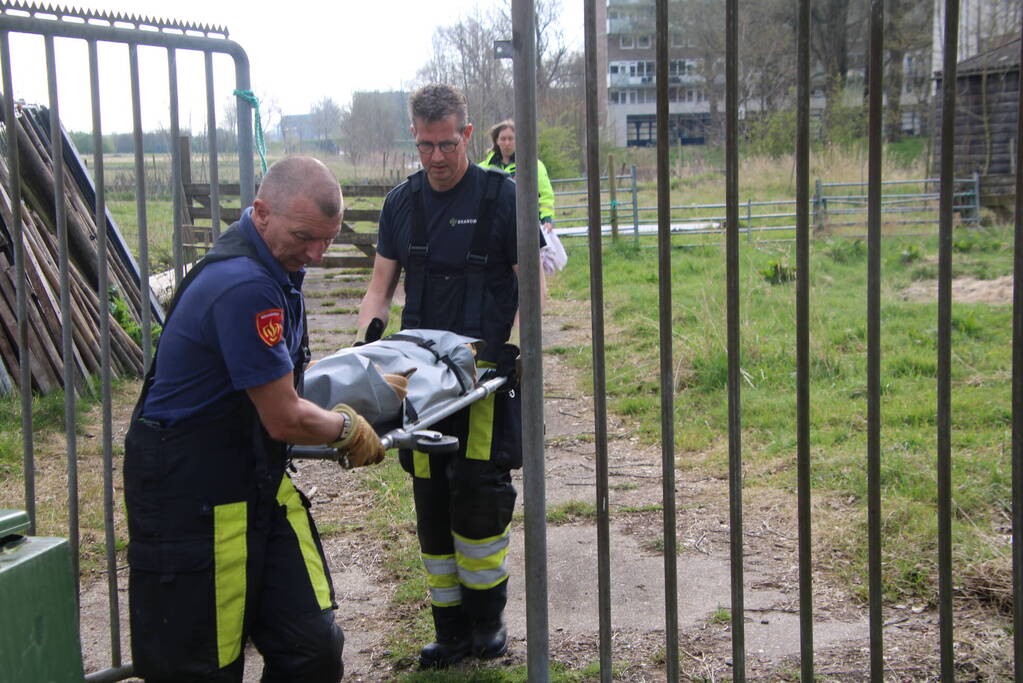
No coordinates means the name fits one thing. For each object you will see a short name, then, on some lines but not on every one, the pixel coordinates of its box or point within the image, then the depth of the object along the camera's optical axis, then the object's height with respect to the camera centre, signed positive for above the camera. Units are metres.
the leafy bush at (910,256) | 13.52 -0.48
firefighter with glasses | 3.65 -0.35
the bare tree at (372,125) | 27.27 +3.02
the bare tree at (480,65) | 23.12 +4.13
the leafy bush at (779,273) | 11.34 -0.55
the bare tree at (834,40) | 23.38 +5.11
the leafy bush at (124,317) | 8.56 -0.64
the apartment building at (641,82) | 36.75 +6.89
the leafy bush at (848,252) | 13.92 -0.41
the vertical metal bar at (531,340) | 2.65 -0.30
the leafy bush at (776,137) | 24.33 +2.13
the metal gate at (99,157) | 2.96 +0.26
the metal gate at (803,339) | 2.41 -0.29
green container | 2.25 -0.85
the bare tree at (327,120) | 29.75 +3.49
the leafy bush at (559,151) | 27.61 +2.25
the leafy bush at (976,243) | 14.60 -0.36
